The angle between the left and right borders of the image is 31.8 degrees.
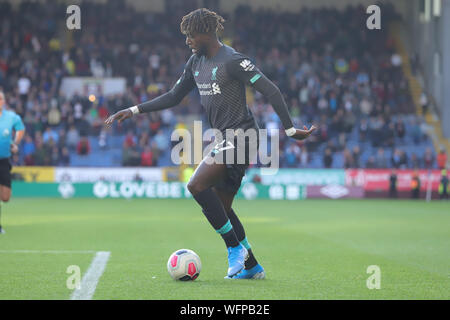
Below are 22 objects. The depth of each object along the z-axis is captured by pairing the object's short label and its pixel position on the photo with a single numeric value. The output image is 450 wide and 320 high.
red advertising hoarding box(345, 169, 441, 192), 31.50
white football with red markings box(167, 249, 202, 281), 7.62
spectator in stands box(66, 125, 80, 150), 32.50
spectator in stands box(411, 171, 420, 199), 31.38
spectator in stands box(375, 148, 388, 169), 32.03
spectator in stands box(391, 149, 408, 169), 32.16
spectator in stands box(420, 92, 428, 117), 37.34
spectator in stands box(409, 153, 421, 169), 32.09
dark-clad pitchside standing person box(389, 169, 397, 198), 31.25
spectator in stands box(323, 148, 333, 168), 31.92
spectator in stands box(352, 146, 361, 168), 32.32
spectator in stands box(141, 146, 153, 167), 31.31
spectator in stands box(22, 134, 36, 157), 31.31
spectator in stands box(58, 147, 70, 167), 31.42
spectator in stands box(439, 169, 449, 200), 30.81
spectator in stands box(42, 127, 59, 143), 31.80
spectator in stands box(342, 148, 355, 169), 32.16
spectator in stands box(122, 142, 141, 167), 31.12
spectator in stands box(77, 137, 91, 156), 31.84
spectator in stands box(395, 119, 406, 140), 34.47
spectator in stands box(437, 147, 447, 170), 31.94
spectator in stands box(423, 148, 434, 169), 32.34
